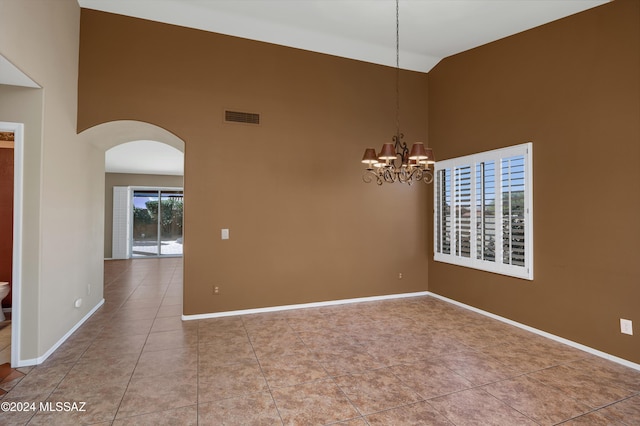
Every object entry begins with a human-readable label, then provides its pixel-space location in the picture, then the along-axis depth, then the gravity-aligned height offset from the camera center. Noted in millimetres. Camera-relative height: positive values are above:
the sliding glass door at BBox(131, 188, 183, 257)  10695 -217
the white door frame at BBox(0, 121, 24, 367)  2930 -161
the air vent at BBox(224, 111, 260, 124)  4445 +1421
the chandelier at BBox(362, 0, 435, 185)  3205 +611
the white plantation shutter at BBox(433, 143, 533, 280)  3965 +88
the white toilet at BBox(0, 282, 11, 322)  3881 -881
